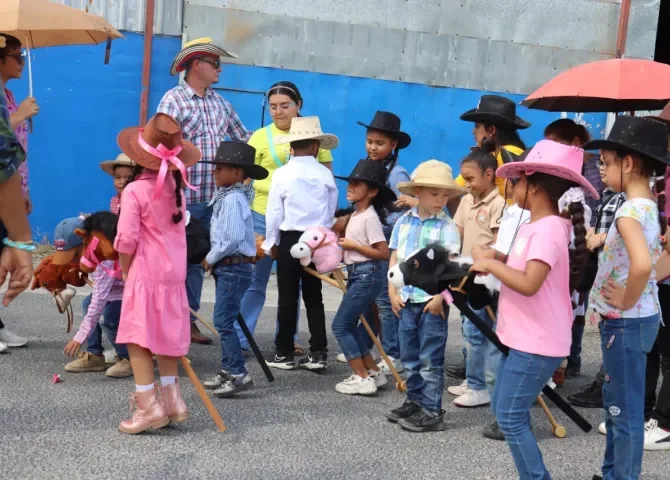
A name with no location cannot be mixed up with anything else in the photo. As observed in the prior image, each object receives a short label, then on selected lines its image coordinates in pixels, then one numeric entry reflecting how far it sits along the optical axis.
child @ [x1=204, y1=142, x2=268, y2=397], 5.78
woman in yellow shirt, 7.05
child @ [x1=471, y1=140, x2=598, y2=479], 3.84
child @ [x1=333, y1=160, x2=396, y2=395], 6.03
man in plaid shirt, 6.88
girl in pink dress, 4.94
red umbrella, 5.83
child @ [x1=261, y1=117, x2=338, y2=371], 6.38
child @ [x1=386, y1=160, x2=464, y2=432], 5.30
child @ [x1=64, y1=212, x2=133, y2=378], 5.66
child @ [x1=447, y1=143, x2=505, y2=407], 5.79
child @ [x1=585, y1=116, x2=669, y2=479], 4.10
